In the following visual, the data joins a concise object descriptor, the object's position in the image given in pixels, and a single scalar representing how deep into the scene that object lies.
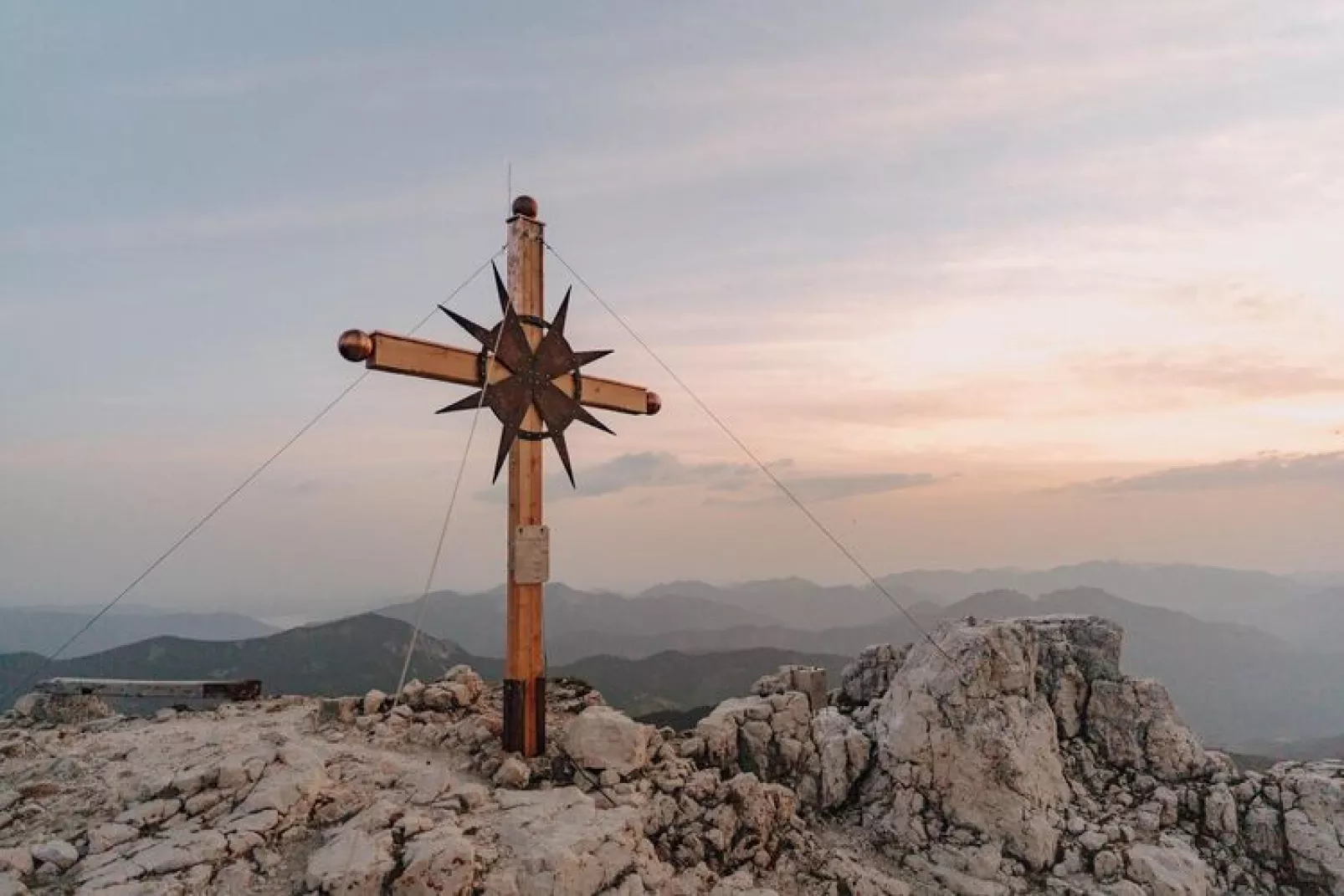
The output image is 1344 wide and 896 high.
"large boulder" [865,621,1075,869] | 11.79
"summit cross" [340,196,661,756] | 10.28
